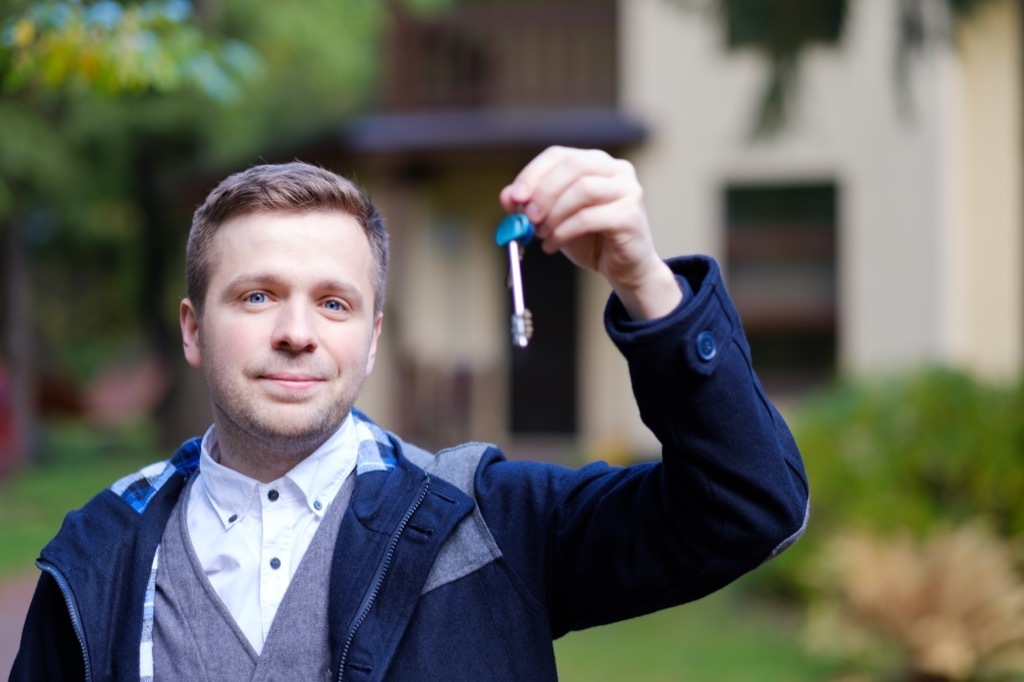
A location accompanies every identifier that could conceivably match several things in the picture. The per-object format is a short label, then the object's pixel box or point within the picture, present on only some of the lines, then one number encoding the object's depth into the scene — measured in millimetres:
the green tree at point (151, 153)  14383
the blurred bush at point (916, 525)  6102
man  1731
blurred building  11914
